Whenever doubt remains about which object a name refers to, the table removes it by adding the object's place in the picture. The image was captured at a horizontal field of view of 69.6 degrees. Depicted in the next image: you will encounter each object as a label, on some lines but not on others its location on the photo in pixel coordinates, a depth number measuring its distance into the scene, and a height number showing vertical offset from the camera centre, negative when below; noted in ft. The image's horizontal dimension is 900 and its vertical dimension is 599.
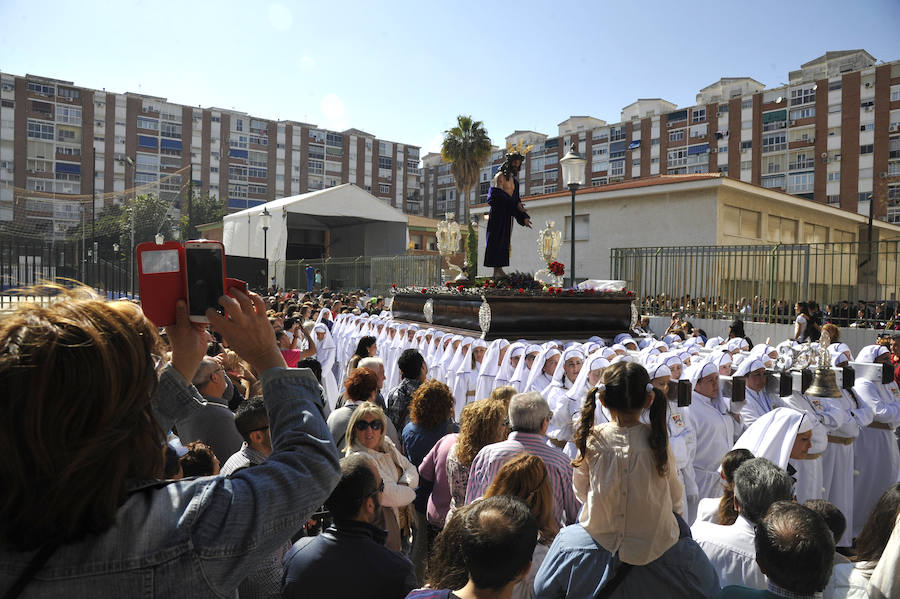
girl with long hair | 9.04 -2.48
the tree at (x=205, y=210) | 199.31 +24.63
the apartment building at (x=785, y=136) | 156.76 +48.43
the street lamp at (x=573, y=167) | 40.83 +8.22
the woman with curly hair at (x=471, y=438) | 12.84 -2.85
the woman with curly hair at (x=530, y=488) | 9.82 -2.93
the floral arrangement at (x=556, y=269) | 38.68 +1.70
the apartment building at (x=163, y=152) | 190.80 +47.95
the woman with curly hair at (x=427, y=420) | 15.26 -3.02
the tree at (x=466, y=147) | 131.95 +30.18
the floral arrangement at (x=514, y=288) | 36.69 +0.47
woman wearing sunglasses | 11.99 -3.25
